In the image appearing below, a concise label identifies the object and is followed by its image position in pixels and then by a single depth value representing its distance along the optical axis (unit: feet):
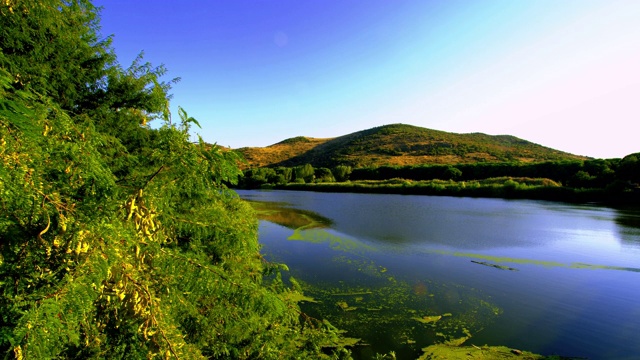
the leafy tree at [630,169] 125.90
